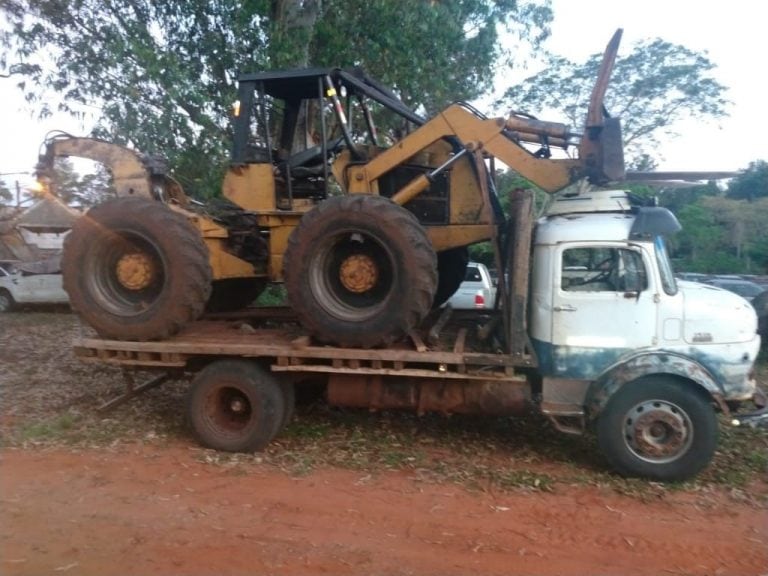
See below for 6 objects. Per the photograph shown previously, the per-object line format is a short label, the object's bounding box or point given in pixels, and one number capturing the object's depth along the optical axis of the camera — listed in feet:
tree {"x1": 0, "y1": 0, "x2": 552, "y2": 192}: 37.50
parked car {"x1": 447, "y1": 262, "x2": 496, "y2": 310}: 38.89
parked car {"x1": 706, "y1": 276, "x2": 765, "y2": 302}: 39.29
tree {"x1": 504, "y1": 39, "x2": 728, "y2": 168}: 72.02
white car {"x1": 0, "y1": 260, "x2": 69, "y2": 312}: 54.39
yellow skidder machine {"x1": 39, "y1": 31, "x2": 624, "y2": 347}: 20.25
